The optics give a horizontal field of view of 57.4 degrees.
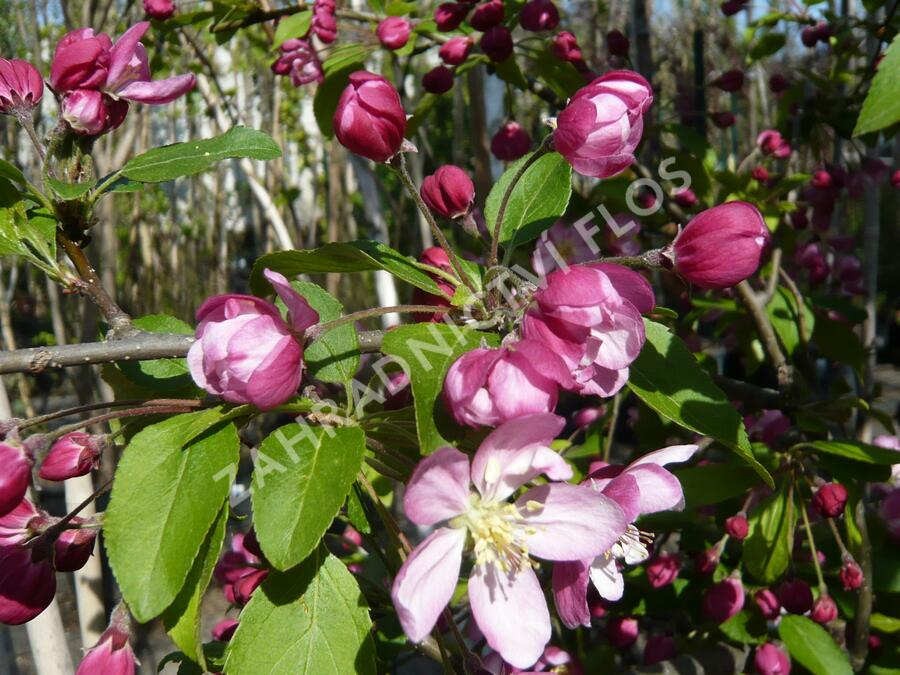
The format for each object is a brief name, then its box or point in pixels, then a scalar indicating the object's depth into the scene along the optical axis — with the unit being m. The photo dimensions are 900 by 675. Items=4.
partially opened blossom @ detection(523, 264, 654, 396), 0.13
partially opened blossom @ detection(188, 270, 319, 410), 0.13
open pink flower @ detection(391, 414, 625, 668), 0.13
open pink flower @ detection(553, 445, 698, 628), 0.15
